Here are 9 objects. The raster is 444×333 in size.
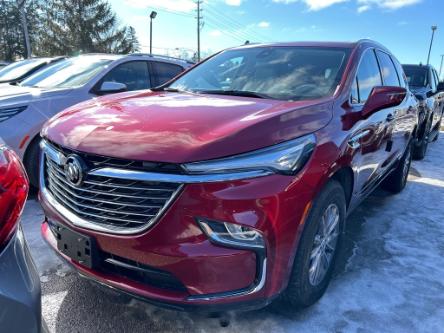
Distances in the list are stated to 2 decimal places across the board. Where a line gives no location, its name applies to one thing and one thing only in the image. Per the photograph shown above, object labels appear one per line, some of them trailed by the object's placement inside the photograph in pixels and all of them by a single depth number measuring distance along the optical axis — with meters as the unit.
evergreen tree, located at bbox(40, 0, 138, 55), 38.50
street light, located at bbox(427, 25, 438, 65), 40.66
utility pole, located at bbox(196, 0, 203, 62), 42.59
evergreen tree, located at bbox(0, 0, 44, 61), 40.50
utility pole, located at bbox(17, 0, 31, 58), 27.05
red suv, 1.75
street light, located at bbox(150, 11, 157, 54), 34.99
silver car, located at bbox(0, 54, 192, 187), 4.04
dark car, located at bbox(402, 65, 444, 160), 6.54
